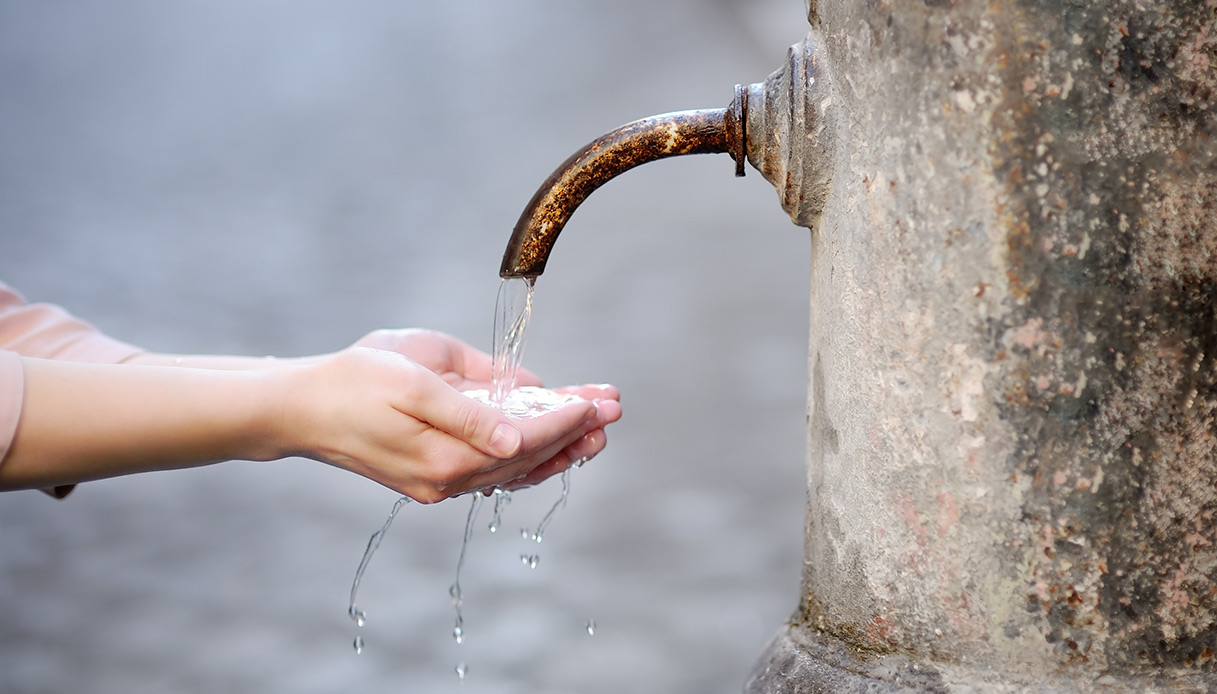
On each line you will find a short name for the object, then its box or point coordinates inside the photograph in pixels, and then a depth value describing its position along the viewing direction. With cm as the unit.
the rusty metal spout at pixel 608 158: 144
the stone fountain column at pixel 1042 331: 133
